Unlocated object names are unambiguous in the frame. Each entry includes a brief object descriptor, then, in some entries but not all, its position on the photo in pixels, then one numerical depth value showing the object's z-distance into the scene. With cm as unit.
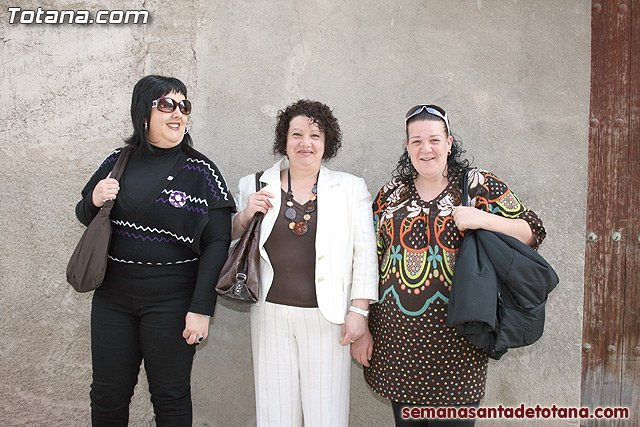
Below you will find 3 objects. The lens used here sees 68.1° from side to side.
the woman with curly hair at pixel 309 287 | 256
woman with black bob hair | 250
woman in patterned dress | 238
